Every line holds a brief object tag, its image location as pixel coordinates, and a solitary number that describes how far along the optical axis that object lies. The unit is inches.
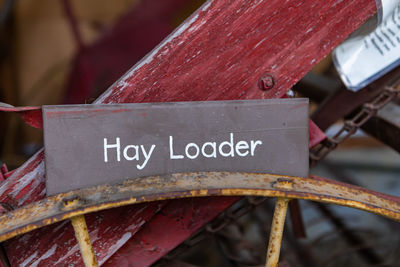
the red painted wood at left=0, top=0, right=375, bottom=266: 53.5
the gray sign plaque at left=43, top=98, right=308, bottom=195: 51.0
